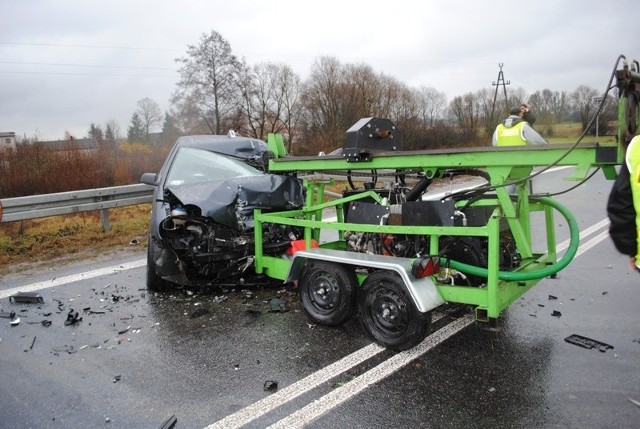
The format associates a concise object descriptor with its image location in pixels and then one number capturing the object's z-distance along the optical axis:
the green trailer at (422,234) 3.55
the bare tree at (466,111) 45.28
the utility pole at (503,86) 45.35
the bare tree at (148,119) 56.58
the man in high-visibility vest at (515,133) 6.83
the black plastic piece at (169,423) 2.91
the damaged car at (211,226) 5.18
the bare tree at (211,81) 45.03
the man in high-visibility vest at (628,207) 2.48
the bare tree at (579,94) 36.37
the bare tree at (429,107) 40.38
